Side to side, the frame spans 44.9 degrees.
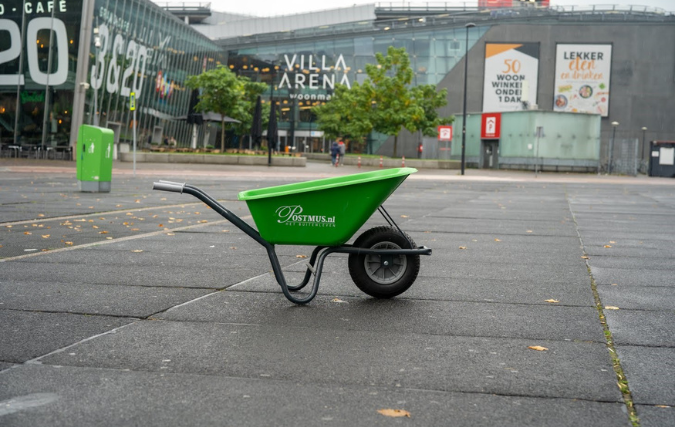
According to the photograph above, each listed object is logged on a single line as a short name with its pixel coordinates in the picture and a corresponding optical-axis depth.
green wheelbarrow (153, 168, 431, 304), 5.66
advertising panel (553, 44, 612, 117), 74.62
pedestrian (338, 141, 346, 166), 52.84
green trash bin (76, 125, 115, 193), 18.98
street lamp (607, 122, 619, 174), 68.25
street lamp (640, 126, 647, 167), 73.60
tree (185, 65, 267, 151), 52.25
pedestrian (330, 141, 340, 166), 51.50
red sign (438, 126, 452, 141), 47.19
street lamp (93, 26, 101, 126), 44.69
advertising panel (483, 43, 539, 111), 75.00
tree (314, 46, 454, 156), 58.34
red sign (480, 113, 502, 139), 52.75
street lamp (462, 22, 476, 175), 44.92
